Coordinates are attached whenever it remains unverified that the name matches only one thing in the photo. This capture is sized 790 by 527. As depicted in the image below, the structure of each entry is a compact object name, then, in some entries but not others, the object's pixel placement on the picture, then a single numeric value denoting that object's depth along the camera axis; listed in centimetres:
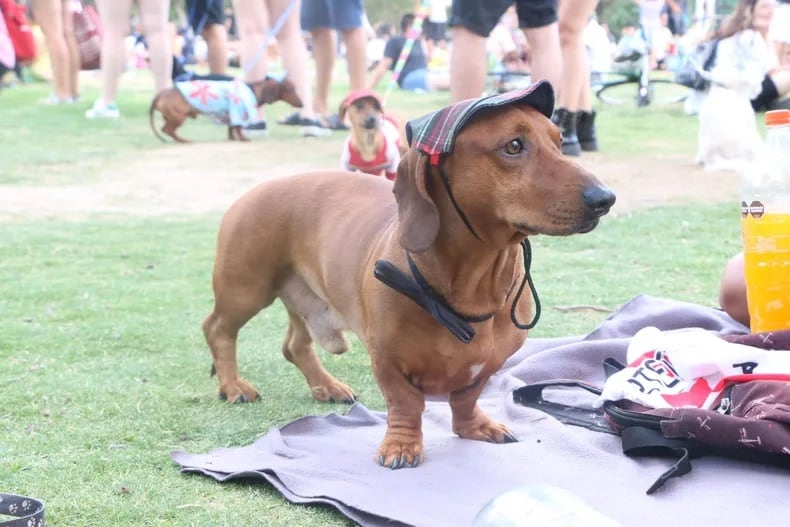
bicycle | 1380
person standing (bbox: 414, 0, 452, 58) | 2311
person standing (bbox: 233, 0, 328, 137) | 938
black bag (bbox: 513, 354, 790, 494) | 238
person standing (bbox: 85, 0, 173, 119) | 927
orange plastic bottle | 300
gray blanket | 229
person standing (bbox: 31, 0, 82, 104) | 1145
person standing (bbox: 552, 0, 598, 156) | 695
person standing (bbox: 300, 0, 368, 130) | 945
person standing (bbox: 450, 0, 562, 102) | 589
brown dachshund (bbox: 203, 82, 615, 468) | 235
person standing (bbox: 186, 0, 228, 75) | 1061
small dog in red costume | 621
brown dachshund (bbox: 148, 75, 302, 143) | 952
